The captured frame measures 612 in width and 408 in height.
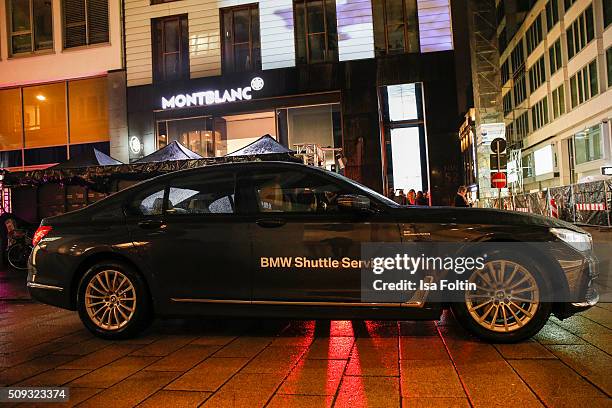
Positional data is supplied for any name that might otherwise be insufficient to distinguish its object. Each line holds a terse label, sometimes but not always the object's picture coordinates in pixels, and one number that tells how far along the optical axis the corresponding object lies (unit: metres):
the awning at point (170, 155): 13.46
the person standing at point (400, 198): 14.23
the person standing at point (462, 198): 11.04
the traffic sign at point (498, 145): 14.55
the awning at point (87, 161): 14.21
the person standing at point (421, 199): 13.27
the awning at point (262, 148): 12.43
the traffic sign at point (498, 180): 15.05
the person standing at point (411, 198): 15.03
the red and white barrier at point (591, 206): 15.37
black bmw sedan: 4.49
